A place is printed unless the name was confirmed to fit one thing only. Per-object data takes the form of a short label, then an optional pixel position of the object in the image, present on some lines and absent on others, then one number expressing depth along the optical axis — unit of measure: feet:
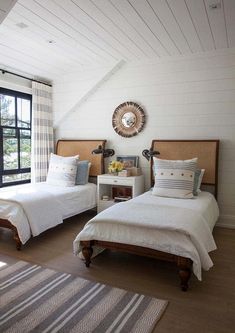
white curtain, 15.20
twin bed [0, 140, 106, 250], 9.91
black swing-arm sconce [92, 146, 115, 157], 14.46
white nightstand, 13.01
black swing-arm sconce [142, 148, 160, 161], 13.14
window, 14.08
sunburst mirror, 13.89
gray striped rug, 5.73
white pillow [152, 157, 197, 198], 10.85
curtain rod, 13.40
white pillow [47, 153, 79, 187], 13.58
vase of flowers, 13.35
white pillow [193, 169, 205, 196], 11.32
